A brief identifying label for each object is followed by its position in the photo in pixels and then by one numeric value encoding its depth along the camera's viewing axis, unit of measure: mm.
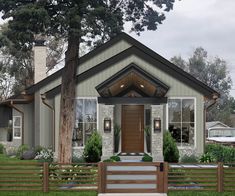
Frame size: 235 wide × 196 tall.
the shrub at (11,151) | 26142
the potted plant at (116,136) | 21102
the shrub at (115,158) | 19622
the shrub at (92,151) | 20312
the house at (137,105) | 21516
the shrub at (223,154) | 20438
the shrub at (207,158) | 20594
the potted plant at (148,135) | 21391
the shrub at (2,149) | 28367
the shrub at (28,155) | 22677
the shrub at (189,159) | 20891
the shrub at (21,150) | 24000
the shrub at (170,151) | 20422
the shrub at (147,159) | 19712
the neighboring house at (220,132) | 47156
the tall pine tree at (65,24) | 14945
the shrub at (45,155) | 21294
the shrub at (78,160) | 20334
